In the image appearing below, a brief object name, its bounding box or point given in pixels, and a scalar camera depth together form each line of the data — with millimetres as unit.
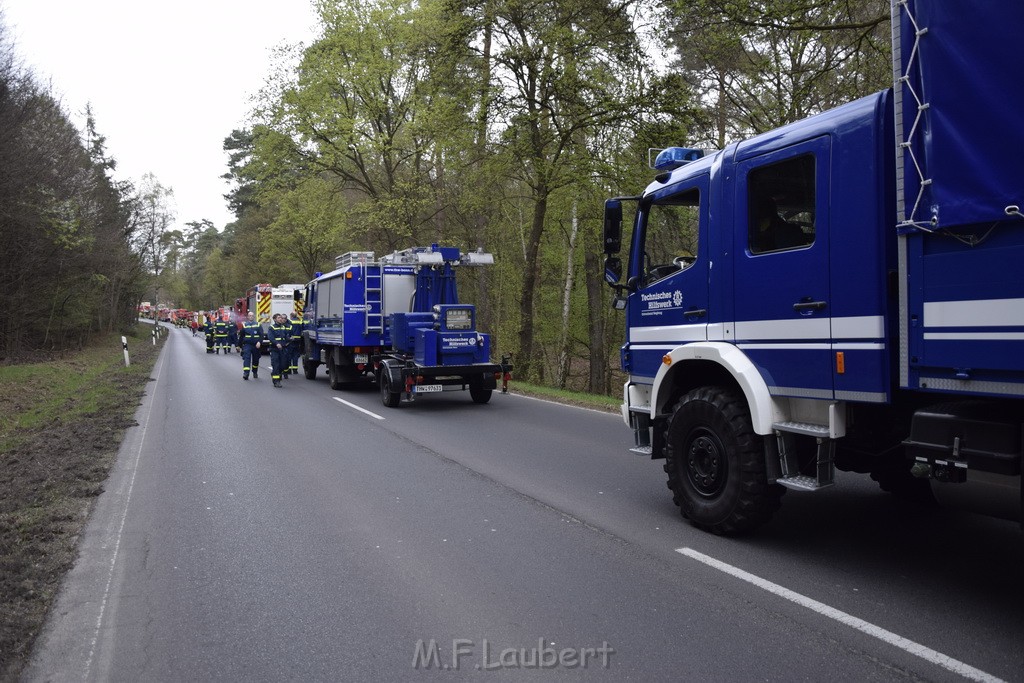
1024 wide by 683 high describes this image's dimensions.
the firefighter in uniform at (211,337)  34312
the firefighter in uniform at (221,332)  33875
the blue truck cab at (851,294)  3607
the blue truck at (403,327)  13391
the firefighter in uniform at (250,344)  19703
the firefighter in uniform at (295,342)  19673
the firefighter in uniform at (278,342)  18125
